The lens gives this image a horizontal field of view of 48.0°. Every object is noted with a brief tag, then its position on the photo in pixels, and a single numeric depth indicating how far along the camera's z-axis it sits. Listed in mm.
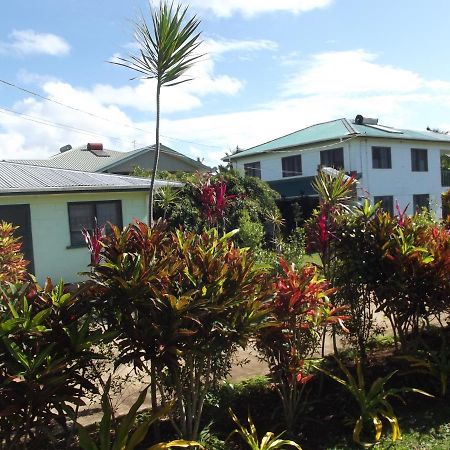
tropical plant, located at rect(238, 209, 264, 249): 14826
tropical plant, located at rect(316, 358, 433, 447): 4004
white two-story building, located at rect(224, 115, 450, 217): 25141
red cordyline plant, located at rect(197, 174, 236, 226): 10194
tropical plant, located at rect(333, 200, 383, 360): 5105
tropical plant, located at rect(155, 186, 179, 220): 15492
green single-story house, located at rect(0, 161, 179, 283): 13172
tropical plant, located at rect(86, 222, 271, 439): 3211
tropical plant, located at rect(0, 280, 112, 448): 2846
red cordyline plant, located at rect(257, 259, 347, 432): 3801
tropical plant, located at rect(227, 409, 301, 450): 3607
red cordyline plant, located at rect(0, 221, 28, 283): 6383
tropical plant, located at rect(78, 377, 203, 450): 3129
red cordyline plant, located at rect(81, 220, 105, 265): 4395
